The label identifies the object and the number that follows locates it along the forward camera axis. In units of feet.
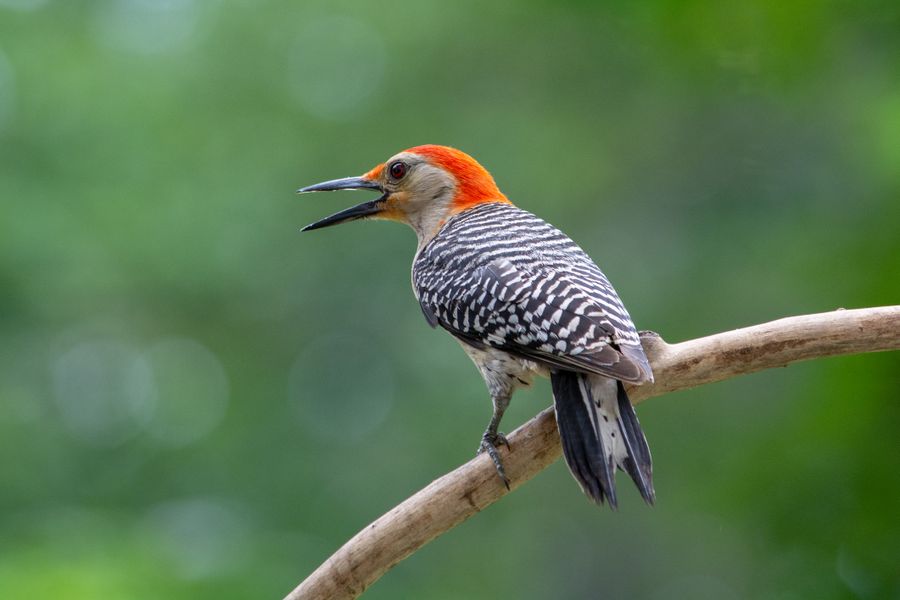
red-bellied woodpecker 23.24
